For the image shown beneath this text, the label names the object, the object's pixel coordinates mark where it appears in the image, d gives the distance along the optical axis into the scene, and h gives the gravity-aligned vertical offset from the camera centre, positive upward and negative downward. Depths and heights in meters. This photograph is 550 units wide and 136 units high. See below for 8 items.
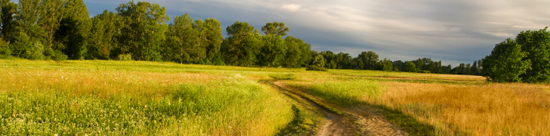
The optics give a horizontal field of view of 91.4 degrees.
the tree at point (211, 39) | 84.19 +7.54
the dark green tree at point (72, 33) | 64.81 +6.54
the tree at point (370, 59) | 145.45 +4.16
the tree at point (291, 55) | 94.25 +3.44
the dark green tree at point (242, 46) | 86.25 +5.70
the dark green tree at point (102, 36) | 67.75 +6.23
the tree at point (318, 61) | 122.16 +1.96
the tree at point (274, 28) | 105.00 +14.08
